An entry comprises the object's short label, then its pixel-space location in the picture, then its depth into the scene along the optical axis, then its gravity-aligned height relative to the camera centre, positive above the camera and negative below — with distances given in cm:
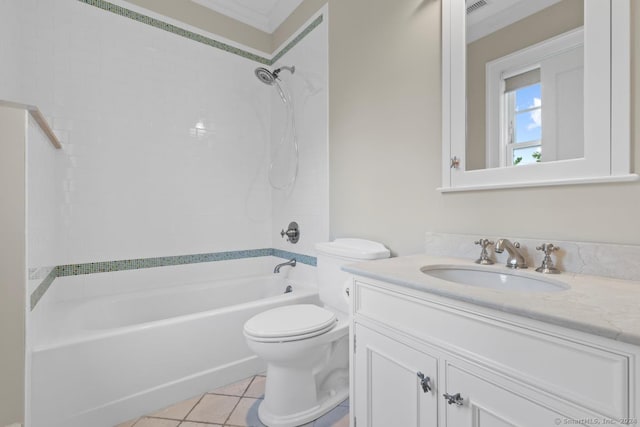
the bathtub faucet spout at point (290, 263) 229 -42
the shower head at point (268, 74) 228 +106
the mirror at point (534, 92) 92 +43
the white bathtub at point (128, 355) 132 -73
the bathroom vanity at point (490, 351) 55 -33
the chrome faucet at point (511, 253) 107 -16
